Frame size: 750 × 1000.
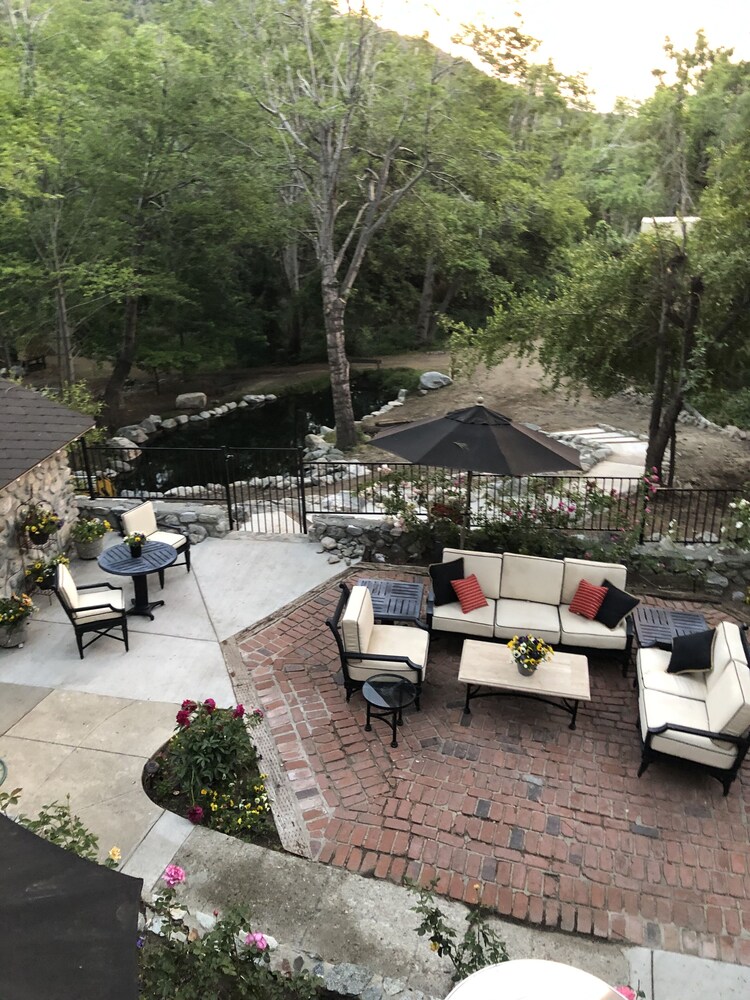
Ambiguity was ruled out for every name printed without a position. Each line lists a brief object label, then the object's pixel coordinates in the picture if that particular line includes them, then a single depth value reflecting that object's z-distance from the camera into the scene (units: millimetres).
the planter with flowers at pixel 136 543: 7570
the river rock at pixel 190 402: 20922
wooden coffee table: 5660
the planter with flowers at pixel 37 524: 7833
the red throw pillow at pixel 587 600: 6547
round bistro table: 7398
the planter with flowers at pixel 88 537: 8820
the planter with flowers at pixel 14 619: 6879
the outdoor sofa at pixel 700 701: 4926
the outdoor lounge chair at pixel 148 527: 8133
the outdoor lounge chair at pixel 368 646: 5773
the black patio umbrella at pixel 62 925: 2064
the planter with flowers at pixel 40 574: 7793
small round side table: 5543
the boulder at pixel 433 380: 22031
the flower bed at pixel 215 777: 4836
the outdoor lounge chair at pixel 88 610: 6539
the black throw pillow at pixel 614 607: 6339
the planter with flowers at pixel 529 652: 5586
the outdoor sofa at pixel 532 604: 6402
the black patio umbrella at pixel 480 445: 6648
